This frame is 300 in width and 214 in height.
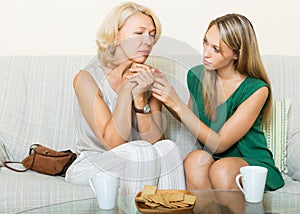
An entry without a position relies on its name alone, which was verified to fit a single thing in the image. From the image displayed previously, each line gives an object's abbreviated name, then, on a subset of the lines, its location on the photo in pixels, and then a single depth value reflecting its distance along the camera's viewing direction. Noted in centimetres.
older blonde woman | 217
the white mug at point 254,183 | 178
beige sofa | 260
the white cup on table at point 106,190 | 173
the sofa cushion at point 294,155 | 245
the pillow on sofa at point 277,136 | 255
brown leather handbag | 237
